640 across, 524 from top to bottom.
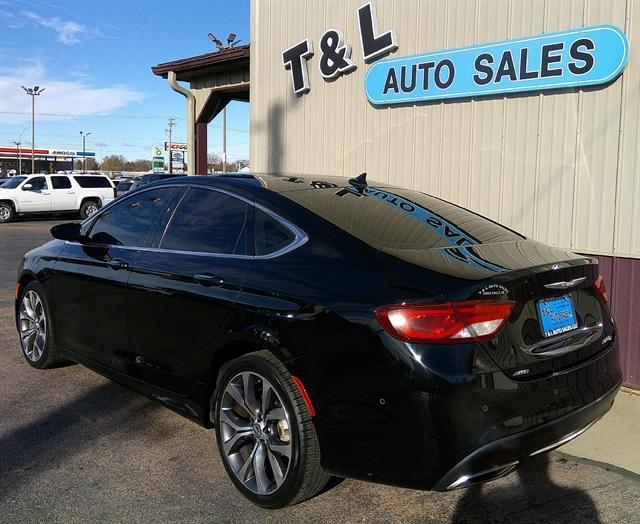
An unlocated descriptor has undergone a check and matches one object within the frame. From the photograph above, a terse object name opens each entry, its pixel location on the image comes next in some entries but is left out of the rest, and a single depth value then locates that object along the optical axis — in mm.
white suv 23094
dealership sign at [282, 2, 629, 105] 4855
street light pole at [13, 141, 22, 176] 71500
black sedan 2545
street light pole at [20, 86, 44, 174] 64375
